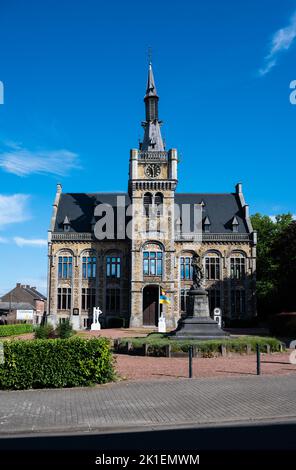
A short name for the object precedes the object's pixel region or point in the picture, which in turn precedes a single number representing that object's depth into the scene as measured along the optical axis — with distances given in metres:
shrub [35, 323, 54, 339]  25.14
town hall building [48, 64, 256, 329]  46.28
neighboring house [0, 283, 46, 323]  77.31
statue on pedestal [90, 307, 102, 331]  41.75
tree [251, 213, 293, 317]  48.98
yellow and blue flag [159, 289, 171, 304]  43.46
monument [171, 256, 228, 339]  23.61
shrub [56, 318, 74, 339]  26.65
